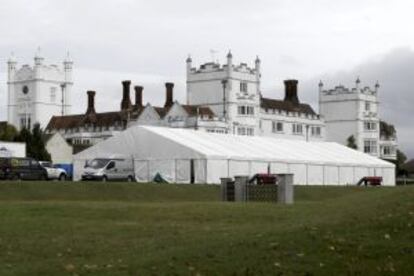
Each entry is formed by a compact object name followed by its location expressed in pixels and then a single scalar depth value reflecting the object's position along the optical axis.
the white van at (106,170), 61.03
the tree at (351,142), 123.19
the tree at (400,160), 121.33
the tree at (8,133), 102.19
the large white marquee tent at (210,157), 62.34
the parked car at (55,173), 62.66
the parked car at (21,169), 57.41
